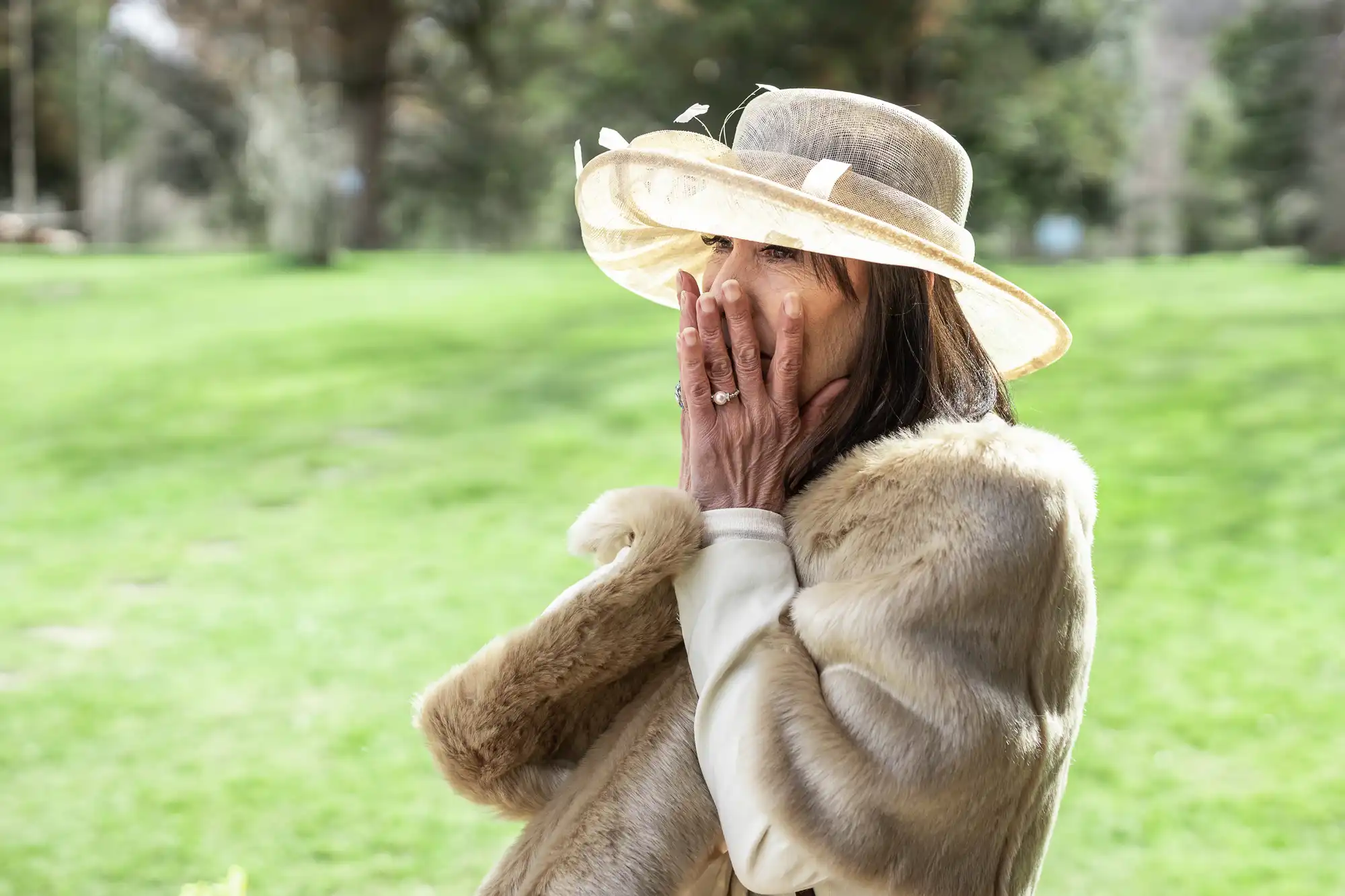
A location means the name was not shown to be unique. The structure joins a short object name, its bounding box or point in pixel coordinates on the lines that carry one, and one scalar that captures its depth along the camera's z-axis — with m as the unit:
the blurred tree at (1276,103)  18.16
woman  1.29
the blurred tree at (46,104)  25.09
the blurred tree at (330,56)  19.72
